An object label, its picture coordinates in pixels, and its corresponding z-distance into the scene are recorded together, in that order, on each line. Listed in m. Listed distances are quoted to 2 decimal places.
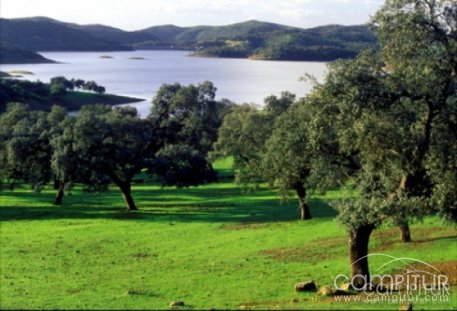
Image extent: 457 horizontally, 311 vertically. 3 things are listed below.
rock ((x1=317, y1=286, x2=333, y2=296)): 21.77
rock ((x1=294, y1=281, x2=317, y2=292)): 22.75
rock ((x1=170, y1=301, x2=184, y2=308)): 19.86
